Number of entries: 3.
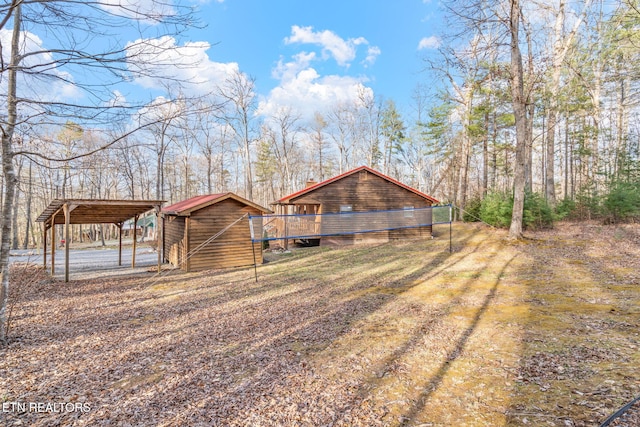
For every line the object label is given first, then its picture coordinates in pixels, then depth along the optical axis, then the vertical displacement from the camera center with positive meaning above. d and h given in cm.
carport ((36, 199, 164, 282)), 896 +15
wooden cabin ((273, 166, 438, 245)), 1553 +86
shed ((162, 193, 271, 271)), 1089 -71
